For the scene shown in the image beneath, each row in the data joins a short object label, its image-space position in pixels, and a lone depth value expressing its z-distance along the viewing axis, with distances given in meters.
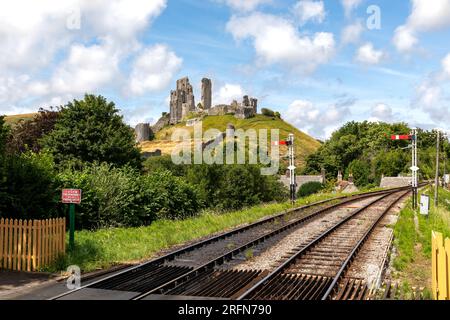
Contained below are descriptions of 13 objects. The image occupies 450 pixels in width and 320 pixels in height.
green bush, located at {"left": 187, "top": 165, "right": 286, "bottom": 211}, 38.97
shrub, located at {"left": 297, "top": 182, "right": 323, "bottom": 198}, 75.44
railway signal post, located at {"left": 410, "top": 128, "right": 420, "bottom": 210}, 25.91
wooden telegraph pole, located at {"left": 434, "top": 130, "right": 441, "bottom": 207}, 33.06
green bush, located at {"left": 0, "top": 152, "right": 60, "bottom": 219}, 13.96
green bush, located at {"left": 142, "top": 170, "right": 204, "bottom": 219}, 22.64
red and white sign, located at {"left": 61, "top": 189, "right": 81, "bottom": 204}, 12.22
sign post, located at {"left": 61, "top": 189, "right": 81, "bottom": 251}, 12.22
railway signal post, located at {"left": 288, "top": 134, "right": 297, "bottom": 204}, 27.32
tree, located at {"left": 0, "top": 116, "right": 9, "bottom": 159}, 14.27
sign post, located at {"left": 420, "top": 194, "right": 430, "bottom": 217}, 21.08
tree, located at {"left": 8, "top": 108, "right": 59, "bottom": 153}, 37.38
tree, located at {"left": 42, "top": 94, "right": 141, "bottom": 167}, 27.78
